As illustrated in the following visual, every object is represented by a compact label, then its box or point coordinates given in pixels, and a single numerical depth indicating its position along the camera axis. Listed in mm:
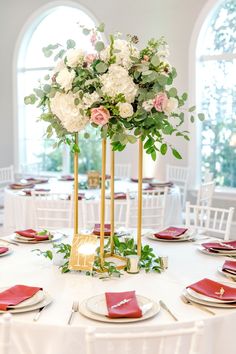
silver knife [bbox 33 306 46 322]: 1777
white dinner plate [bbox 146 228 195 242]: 2861
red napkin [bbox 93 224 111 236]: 2909
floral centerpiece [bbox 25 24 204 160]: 2059
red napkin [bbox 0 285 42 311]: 1858
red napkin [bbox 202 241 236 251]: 2658
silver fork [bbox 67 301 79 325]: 1799
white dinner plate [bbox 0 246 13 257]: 2566
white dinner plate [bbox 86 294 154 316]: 1802
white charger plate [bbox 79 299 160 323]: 1750
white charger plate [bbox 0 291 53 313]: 1833
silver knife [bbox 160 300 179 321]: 1794
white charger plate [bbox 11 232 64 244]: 2840
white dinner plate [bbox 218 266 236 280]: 2230
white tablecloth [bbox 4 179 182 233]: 4543
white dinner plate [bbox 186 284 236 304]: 1899
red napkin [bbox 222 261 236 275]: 2264
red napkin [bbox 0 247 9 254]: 2579
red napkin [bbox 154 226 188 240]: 2873
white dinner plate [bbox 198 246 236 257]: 2608
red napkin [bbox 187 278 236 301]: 1945
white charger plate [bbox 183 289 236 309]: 1886
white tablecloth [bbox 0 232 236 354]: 1729
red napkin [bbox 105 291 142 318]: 1769
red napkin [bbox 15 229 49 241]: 2855
